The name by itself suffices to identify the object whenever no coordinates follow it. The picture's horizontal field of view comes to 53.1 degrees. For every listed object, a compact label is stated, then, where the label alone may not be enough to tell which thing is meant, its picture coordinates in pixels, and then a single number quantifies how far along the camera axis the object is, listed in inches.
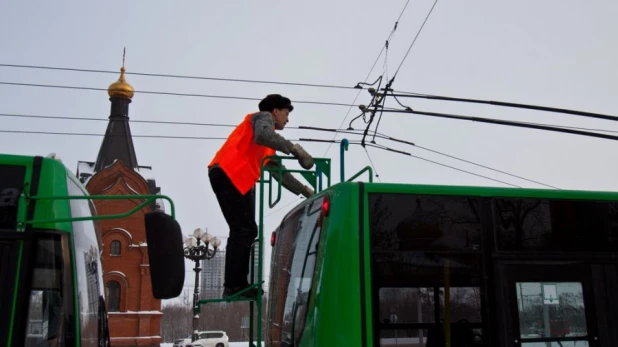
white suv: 1662.2
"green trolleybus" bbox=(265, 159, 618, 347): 154.8
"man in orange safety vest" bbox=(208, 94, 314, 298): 193.2
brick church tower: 1441.9
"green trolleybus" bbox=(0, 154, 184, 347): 118.2
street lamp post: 908.0
